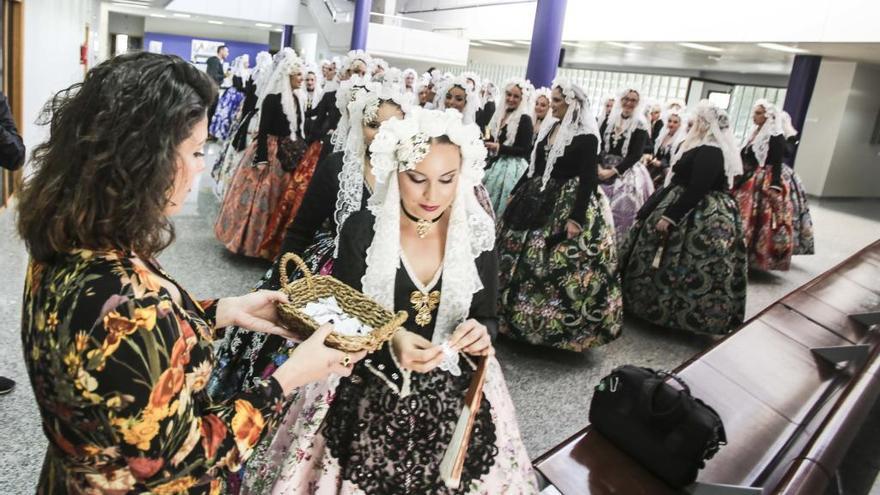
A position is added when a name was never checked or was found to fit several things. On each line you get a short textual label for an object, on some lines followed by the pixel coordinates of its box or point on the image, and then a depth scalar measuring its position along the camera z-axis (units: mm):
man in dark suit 12242
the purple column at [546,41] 6176
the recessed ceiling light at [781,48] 10109
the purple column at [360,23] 13227
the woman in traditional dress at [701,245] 3979
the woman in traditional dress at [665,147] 6609
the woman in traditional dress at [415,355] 1472
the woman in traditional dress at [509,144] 5129
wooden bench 1446
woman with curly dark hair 850
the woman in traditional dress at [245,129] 5570
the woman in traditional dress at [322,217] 2080
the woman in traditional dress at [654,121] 7276
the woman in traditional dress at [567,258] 3461
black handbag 1911
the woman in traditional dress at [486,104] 6652
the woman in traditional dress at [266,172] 4637
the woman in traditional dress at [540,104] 5305
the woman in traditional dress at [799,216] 6195
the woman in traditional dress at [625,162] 5504
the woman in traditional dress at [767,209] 5633
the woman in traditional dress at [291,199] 4594
